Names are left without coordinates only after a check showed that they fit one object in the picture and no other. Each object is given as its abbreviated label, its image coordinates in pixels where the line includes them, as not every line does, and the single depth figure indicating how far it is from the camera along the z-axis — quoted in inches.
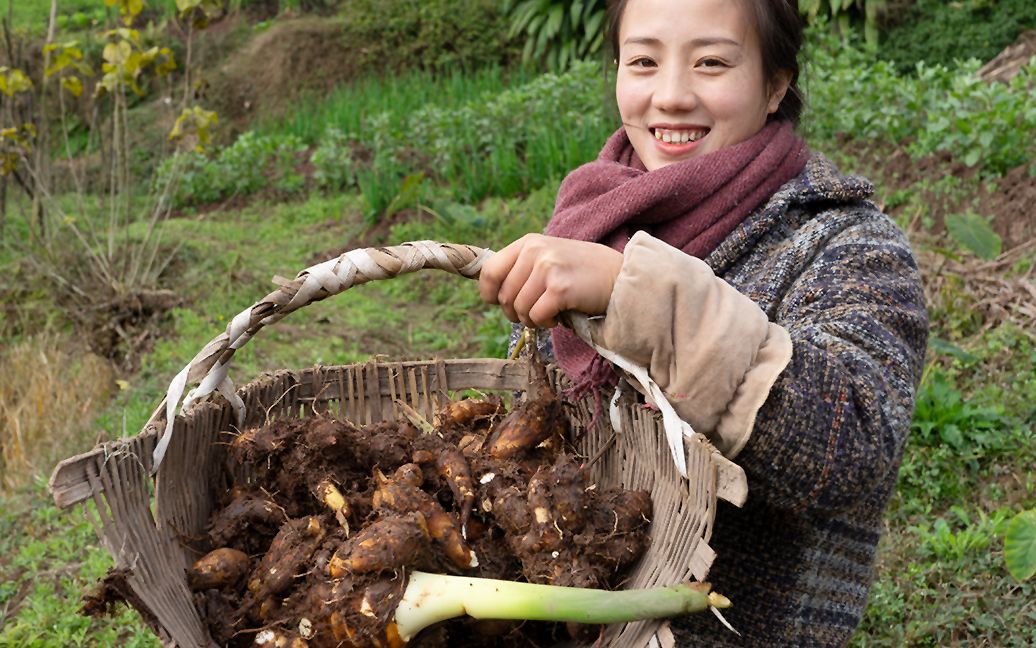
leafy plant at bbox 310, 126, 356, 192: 253.4
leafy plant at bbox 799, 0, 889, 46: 261.3
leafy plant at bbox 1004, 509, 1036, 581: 86.5
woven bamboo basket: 46.6
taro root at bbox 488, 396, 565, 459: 59.1
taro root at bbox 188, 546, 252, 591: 52.7
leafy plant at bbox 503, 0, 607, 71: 321.7
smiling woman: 47.6
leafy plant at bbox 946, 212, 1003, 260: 143.0
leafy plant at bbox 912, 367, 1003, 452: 115.7
